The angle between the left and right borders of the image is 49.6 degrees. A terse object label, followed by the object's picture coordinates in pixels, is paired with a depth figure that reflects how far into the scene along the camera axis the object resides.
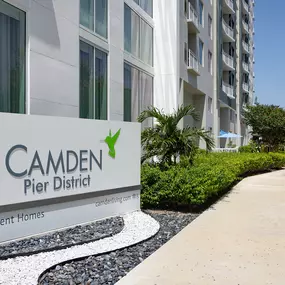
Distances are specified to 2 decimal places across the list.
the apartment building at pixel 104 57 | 7.52
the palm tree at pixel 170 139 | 8.31
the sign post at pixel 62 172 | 4.60
